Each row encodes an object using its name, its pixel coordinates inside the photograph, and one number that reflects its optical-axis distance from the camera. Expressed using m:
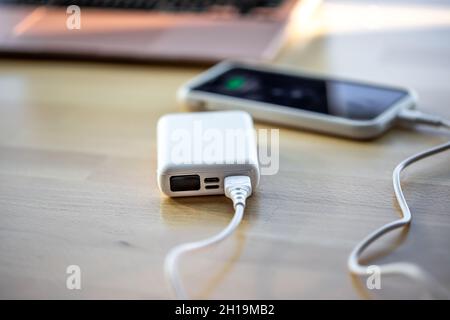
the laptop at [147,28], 0.90
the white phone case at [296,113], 0.68
